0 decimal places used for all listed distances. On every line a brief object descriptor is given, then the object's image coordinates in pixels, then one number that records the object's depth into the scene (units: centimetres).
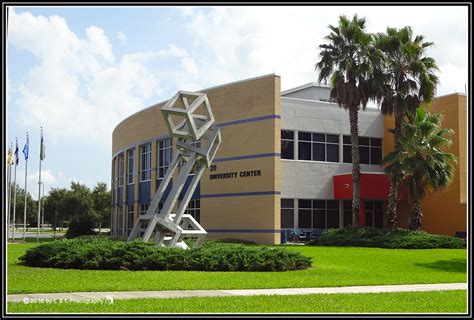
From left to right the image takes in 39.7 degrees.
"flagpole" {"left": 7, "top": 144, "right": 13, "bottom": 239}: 4437
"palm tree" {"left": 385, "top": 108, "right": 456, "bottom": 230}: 3716
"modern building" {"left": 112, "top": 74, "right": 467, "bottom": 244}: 3919
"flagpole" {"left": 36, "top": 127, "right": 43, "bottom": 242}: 4858
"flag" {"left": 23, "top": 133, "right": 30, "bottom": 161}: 4997
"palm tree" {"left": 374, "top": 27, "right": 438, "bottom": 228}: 3897
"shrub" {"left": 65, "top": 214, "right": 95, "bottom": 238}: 5966
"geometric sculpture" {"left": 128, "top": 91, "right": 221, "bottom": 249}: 2253
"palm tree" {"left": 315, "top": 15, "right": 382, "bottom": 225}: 3866
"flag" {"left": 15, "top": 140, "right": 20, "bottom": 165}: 5069
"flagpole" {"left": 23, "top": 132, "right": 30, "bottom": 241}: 4984
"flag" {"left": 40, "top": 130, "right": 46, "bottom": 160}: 4872
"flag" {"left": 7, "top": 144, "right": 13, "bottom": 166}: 4550
